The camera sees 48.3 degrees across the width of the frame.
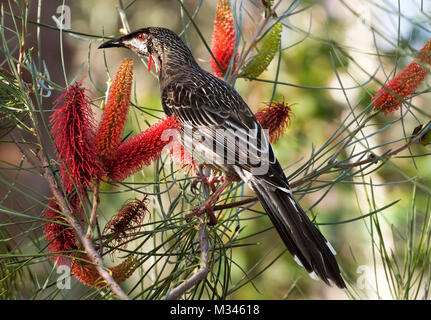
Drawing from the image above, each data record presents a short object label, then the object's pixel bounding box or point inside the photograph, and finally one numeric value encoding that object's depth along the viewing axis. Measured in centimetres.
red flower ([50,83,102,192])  99
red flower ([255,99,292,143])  142
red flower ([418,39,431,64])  85
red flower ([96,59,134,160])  101
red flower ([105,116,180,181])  104
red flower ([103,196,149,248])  108
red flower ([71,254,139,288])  101
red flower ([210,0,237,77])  144
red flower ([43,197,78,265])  104
